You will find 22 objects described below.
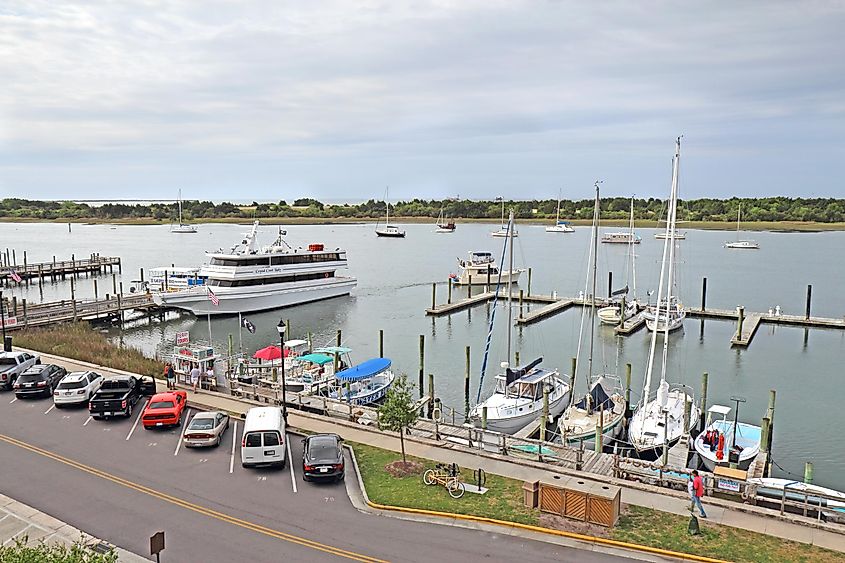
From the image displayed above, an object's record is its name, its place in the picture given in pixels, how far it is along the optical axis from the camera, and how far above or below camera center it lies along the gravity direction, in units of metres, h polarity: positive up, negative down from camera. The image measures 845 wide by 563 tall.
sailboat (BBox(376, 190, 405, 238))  179.12 -7.31
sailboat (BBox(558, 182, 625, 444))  28.27 -9.14
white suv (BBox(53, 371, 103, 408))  25.23 -7.24
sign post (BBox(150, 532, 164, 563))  12.60 -6.46
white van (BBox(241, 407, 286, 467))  19.45 -7.03
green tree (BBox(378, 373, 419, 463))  19.75 -6.10
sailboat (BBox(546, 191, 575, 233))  191.71 -5.59
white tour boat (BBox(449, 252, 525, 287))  81.31 -7.98
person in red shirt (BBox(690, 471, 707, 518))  16.19 -6.80
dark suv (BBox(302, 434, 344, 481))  18.25 -7.02
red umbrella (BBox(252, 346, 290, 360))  33.41 -7.56
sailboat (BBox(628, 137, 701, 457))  26.80 -8.77
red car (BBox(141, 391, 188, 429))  23.00 -7.28
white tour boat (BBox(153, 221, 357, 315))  59.94 -7.37
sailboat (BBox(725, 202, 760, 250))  133.88 -6.48
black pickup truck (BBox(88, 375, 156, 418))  23.80 -7.17
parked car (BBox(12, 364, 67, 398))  26.36 -7.29
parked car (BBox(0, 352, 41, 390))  28.05 -7.36
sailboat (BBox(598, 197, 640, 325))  56.94 -8.79
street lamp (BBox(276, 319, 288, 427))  23.43 -4.70
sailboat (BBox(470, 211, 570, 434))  29.81 -8.85
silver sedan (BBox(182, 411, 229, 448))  20.94 -7.21
